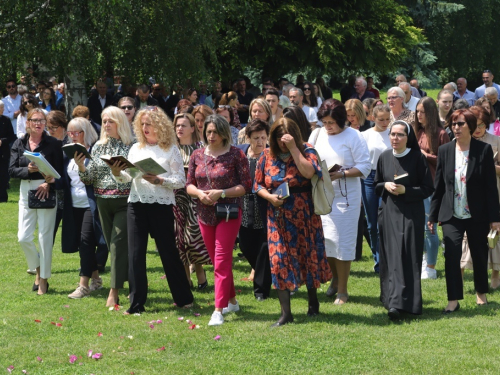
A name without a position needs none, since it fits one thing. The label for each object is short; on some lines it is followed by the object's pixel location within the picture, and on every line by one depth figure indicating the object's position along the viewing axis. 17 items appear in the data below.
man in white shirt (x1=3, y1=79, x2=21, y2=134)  20.17
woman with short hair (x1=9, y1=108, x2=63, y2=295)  9.74
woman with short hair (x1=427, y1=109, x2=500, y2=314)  8.48
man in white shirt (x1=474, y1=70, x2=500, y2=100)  20.89
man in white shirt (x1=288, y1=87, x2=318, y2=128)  13.45
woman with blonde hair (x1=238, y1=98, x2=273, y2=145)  10.50
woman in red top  8.27
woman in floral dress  8.00
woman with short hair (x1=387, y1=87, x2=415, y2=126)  10.91
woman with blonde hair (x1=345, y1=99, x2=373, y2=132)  10.70
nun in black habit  8.09
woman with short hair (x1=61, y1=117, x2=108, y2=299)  9.58
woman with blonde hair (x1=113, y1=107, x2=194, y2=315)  8.57
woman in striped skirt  9.70
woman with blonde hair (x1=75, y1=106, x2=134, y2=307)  8.98
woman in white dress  8.98
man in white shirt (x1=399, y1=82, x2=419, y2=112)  12.81
